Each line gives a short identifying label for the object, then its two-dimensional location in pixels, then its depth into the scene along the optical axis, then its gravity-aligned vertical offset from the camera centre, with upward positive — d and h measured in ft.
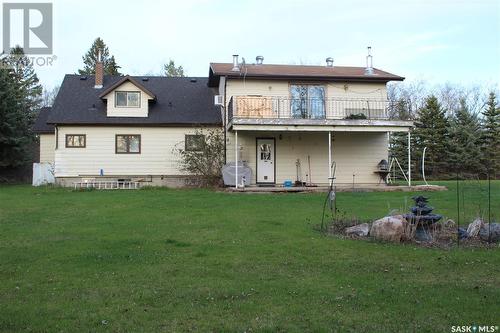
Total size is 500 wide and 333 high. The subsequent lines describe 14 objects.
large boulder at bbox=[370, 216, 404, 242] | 30.32 -3.91
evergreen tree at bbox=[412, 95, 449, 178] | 132.36 +8.00
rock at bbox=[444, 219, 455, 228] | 35.17 -4.12
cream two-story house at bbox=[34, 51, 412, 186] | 76.48 +5.49
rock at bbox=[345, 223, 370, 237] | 32.13 -4.21
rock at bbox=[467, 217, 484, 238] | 31.10 -3.91
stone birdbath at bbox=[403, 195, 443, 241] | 31.24 -3.37
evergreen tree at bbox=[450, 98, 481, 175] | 131.54 +6.16
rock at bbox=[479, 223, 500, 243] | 30.35 -4.06
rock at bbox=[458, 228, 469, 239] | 30.94 -4.24
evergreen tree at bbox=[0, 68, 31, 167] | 93.04 +7.63
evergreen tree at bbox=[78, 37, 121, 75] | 164.04 +37.63
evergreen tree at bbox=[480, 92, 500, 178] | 132.05 +9.08
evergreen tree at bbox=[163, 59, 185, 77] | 177.58 +35.76
